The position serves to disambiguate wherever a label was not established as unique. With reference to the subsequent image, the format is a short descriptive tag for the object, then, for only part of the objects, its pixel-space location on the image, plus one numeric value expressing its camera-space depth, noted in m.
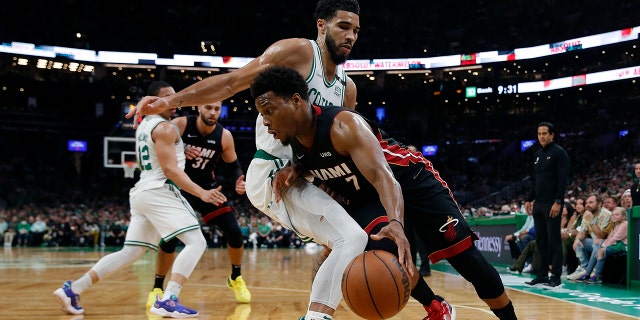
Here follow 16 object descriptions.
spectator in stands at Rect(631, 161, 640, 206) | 8.20
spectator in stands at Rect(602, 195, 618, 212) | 8.13
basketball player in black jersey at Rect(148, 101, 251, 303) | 5.99
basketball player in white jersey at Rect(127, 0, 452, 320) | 3.06
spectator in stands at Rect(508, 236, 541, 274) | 9.34
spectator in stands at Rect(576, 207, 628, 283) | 7.61
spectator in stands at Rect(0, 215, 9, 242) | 22.61
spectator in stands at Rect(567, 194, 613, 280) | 7.89
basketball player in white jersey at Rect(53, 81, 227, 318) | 5.08
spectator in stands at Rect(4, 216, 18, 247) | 22.11
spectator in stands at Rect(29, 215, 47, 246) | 22.42
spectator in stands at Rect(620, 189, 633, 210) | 8.85
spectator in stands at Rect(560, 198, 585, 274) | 8.82
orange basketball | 2.87
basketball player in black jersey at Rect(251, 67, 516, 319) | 2.99
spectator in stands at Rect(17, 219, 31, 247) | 22.39
